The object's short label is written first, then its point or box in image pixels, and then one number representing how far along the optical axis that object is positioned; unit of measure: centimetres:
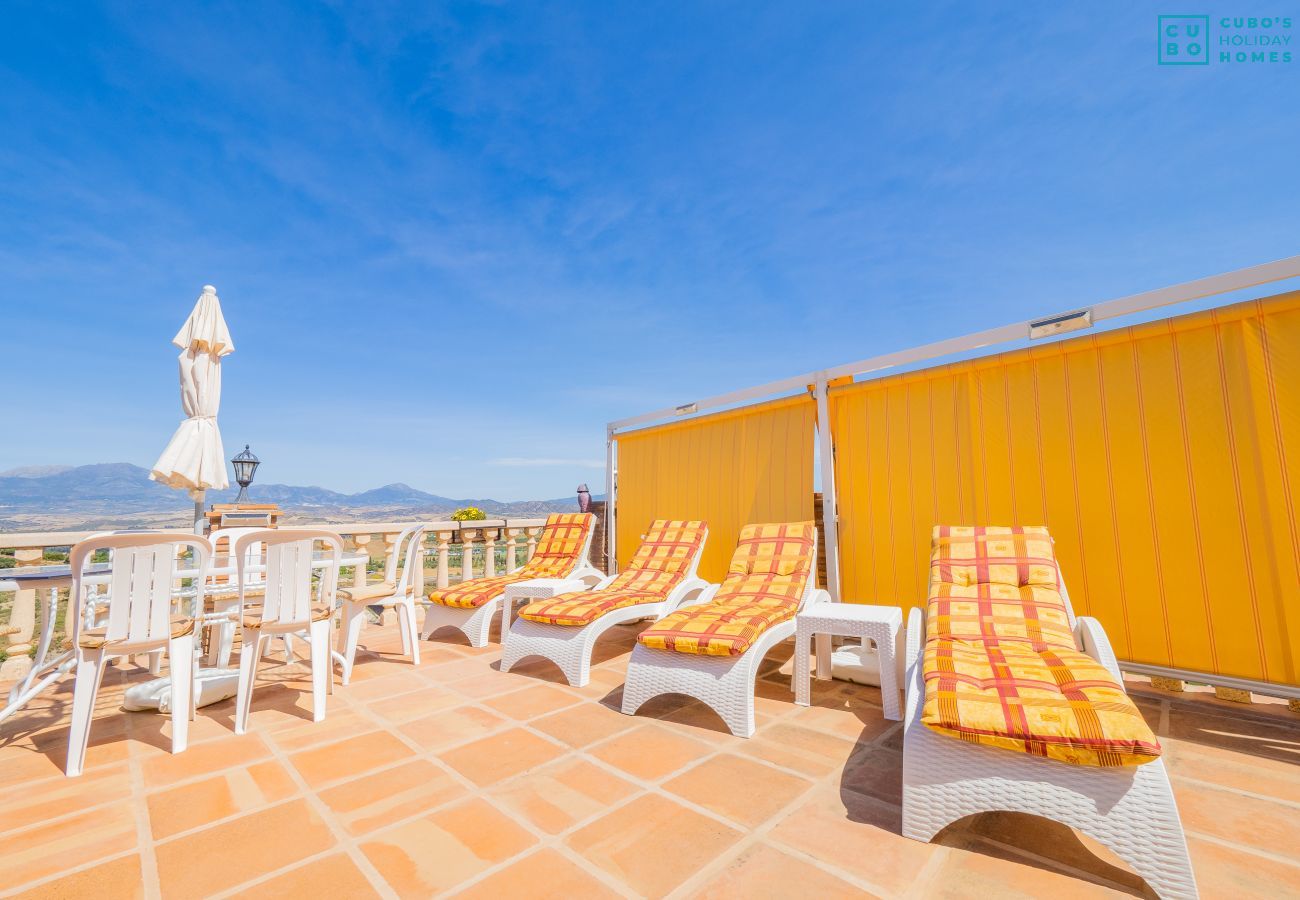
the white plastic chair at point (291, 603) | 329
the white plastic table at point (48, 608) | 288
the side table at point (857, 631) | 344
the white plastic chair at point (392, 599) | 435
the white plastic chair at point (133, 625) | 269
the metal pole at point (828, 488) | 495
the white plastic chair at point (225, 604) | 410
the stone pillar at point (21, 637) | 430
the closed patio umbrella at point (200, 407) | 517
